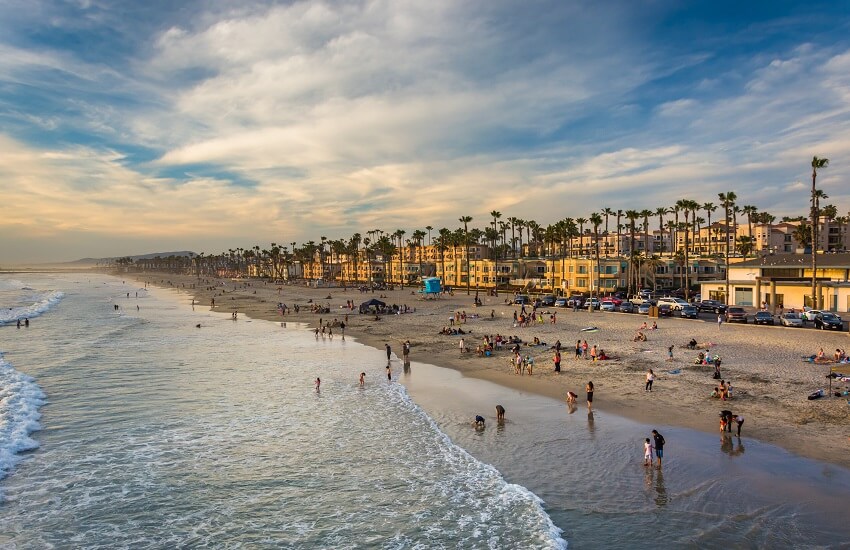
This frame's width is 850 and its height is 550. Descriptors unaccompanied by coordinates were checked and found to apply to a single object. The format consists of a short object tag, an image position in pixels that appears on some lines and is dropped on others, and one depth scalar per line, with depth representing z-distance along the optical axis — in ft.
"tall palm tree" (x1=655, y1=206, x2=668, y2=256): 411.56
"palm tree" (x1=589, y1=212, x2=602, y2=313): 289.74
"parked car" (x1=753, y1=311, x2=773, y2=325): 151.53
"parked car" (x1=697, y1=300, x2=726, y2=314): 194.21
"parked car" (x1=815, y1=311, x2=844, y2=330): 135.95
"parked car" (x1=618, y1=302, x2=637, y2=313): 204.05
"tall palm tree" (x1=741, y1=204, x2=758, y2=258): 424.83
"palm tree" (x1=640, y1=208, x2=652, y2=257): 342.40
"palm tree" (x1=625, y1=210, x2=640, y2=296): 289.37
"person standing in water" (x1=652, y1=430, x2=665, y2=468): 56.29
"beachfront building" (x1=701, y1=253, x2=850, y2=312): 181.98
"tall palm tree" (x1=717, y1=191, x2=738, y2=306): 254.88
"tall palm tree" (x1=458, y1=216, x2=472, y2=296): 402.93
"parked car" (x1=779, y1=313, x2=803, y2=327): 145.18
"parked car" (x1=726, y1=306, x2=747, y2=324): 159.05
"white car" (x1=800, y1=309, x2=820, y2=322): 153.57
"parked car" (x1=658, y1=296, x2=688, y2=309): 185.88
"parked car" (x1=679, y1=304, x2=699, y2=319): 176.04
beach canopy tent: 226.99
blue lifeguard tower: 308.81
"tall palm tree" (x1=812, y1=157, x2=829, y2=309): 178.29
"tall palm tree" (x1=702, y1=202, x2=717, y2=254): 416.83
